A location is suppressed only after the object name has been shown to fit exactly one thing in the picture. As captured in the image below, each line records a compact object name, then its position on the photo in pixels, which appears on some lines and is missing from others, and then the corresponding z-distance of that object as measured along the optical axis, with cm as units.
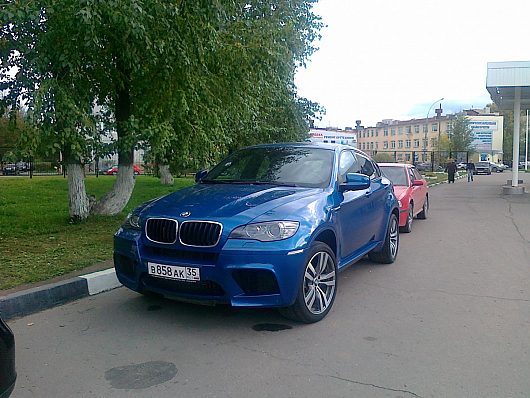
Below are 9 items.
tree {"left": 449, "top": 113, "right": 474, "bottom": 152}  6359
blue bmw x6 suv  423
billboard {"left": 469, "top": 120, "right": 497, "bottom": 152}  8562
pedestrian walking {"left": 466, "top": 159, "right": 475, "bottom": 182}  3666
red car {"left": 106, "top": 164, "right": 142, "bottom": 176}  4438
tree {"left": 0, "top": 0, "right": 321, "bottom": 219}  748
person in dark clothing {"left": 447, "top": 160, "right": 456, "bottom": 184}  3259
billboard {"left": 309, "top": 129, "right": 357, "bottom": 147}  7144
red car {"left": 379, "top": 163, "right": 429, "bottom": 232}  1067
